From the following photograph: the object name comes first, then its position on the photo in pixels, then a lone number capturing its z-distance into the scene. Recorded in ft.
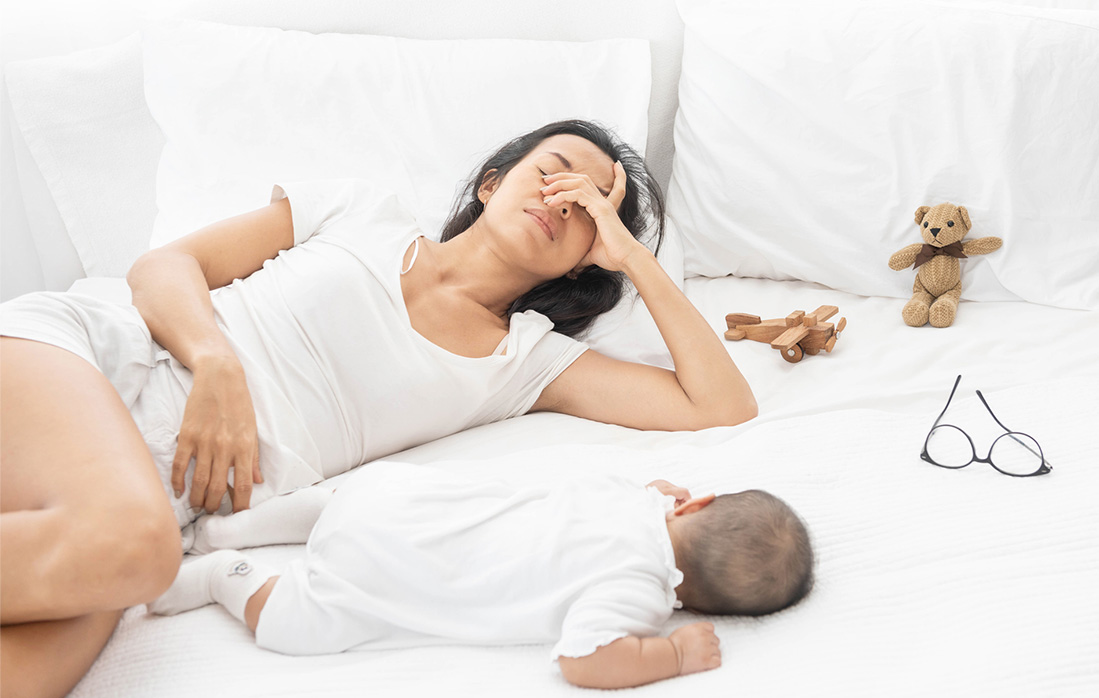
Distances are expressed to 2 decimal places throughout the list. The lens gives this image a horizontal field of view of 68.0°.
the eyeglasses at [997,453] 3.88
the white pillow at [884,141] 5.44
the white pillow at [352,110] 5.84
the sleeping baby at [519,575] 2.93
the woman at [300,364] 2.76
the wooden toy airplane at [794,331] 5.19
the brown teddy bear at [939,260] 5.52
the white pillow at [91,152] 6.06
